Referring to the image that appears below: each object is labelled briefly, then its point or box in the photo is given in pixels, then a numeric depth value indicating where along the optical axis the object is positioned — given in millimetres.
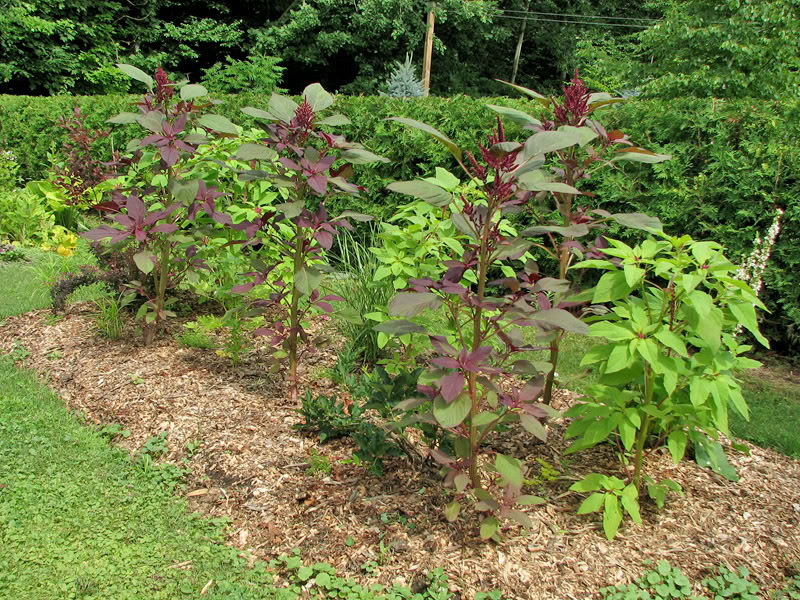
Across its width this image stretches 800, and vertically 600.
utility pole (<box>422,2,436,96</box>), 19188
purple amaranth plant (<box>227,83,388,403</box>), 2875
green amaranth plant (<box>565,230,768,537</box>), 2189
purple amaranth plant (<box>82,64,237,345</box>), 3342
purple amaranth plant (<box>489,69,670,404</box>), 2400
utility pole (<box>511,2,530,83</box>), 25859
